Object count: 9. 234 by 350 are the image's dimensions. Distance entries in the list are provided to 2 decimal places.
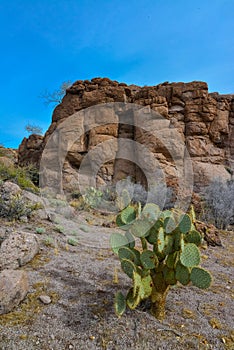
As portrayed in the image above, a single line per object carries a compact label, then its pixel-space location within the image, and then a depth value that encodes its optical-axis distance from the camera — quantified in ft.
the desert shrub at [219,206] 25.95
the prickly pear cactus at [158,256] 6.18
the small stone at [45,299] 7.24
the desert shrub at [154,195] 31.27
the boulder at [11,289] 6.54
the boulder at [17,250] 9.28
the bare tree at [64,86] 58.58
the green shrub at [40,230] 14.32
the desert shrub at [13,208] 16.23
